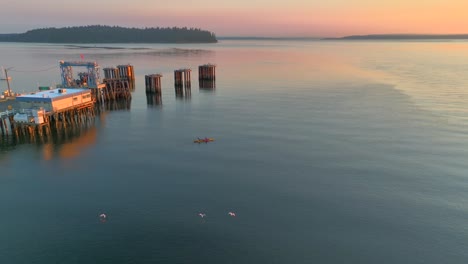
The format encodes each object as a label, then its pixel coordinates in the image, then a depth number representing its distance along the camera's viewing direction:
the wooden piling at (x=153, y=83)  102.04
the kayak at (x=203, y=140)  56.86
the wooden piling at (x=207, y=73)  128.62
